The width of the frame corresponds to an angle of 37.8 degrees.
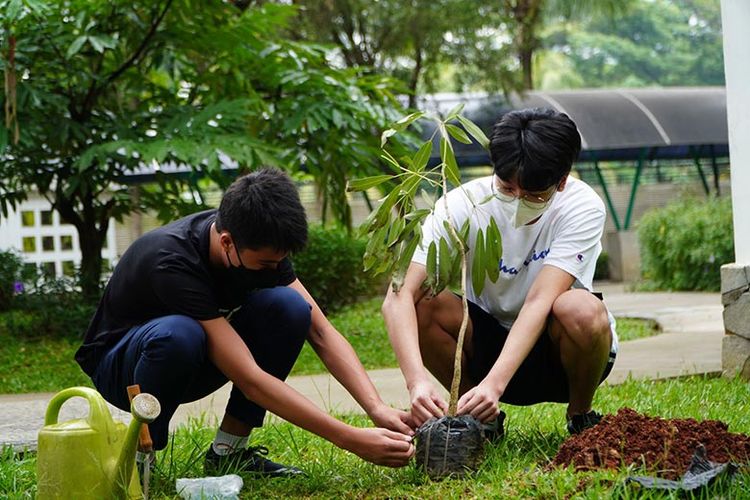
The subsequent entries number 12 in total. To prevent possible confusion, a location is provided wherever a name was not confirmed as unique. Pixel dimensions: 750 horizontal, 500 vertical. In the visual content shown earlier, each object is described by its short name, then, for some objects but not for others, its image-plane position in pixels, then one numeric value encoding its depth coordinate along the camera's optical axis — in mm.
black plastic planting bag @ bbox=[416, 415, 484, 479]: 3225
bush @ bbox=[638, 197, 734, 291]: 13250
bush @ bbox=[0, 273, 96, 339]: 8922
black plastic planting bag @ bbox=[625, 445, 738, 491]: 2791
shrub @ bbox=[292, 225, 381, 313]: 10641
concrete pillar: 5605
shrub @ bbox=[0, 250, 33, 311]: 11192
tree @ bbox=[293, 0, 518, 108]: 14516
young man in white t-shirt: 3471
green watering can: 2945
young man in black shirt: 3146
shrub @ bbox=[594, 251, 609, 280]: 17641
